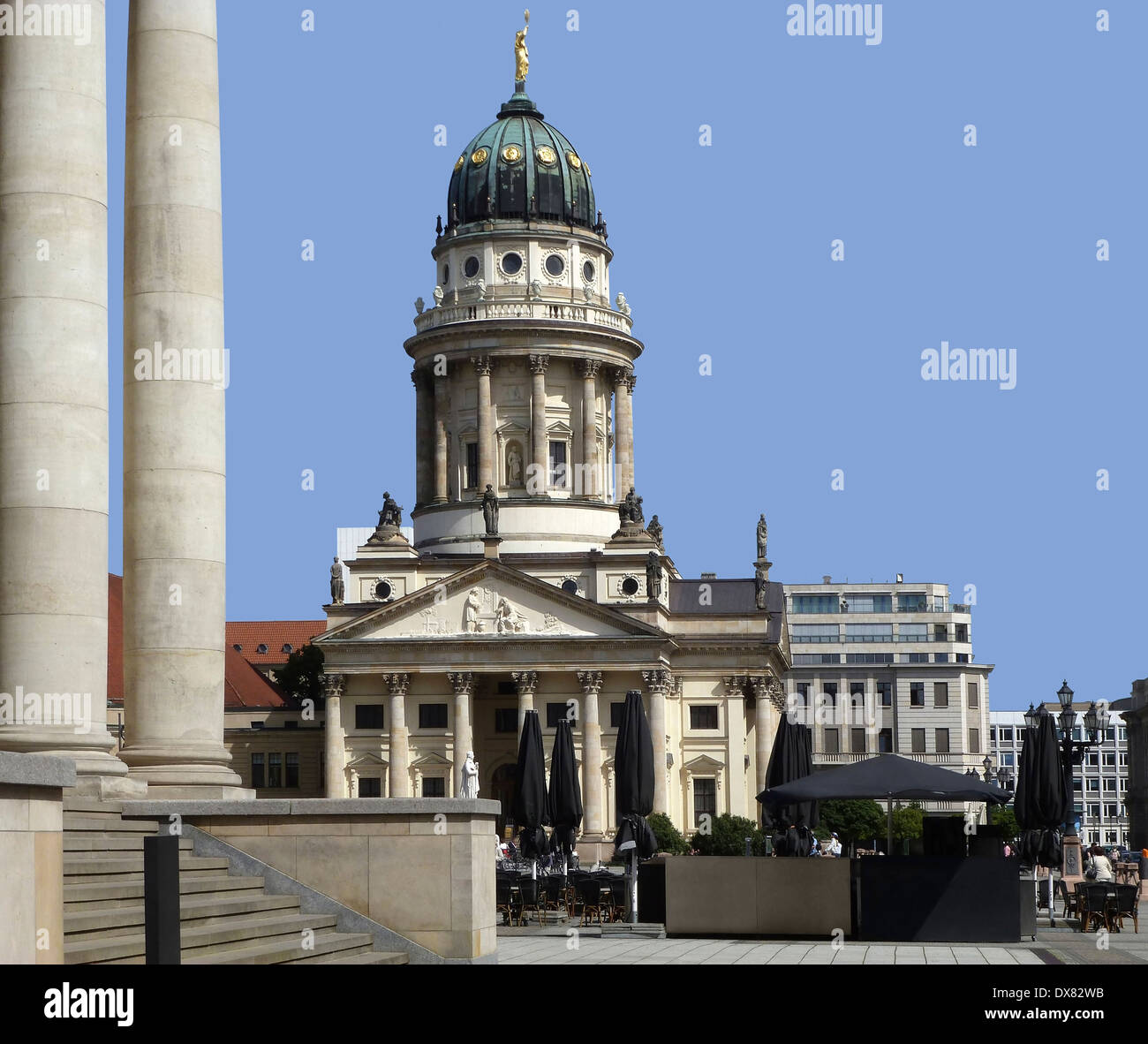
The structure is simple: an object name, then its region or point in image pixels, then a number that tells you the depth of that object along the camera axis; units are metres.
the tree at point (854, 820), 109.38
